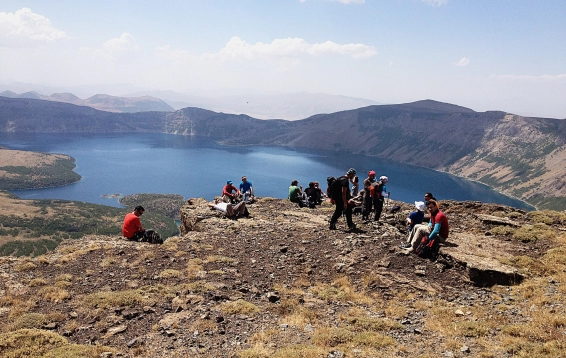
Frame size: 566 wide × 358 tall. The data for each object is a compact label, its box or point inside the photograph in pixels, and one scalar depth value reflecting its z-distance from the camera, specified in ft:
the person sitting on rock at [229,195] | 81.02
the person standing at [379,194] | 64.18
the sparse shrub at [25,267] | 43.97
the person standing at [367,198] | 64.88
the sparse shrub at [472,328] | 29.07
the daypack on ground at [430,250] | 46.06
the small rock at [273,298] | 37.46
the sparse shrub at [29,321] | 29.80
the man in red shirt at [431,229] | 47.22
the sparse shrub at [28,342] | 25.55
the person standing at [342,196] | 57.72
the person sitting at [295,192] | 91.27
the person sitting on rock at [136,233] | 59.31
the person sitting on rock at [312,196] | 87.76
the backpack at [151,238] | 59.06
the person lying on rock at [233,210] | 73.31
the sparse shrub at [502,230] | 59.37
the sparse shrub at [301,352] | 25.58
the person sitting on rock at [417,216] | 54.29
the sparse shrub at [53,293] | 36.55
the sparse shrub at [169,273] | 43.20
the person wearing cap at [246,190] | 87.23
